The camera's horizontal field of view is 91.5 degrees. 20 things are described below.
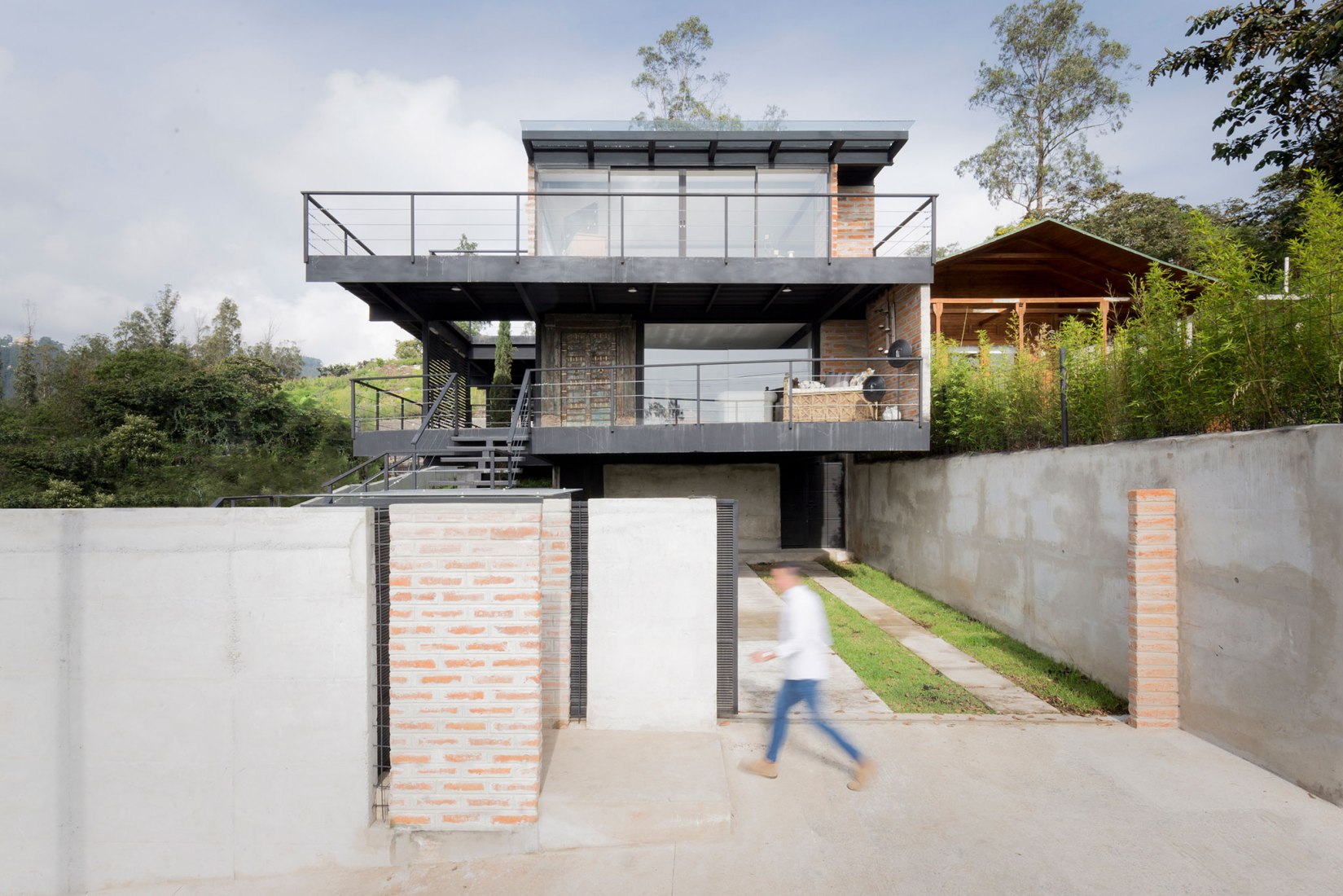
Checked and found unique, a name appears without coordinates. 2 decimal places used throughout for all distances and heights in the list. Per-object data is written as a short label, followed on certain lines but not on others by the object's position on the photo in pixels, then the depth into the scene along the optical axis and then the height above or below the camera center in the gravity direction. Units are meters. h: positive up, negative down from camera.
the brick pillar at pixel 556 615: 4.52 -1.11
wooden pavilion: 12.59 +3.73
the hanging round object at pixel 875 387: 10.80 +1.13
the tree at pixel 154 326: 34.38 +7.00
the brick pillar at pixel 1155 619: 4.67 -1.18
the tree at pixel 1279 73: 9.73 +6.12
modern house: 10.03 +2.76
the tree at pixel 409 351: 40.22 +6.61
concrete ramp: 3.40 -1.88
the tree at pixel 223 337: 36.19 +6.77
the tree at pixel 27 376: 28.10 +3.52
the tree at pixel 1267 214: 17.56 +7.67
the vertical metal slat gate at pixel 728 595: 4.61 -0.99
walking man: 3.90 -1.24
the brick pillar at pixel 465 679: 3.34 -1.14
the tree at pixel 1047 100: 23.33 +12.97
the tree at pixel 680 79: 26.50 +15.40
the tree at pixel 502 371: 16.25 +2.15
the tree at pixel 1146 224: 21.98 +7.92
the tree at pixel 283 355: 39.72 +6.31
